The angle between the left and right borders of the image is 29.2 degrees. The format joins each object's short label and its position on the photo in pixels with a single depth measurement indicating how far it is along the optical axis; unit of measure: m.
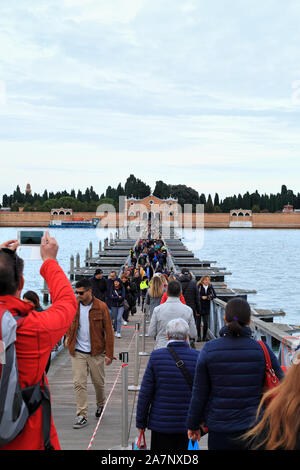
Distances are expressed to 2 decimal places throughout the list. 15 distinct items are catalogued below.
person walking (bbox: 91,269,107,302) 11.99
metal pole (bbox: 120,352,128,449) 5.27
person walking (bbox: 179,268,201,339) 9.76
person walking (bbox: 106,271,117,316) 12.28
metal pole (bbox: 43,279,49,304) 33.38
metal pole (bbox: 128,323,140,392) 7.96
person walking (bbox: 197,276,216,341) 11.15
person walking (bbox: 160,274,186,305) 8.02
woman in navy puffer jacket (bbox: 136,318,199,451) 3.98
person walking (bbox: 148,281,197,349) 6.10
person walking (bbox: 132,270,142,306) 19.98
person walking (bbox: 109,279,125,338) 12.35
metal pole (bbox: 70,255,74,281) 42.96
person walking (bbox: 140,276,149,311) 18.88
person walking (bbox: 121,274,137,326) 15.16
